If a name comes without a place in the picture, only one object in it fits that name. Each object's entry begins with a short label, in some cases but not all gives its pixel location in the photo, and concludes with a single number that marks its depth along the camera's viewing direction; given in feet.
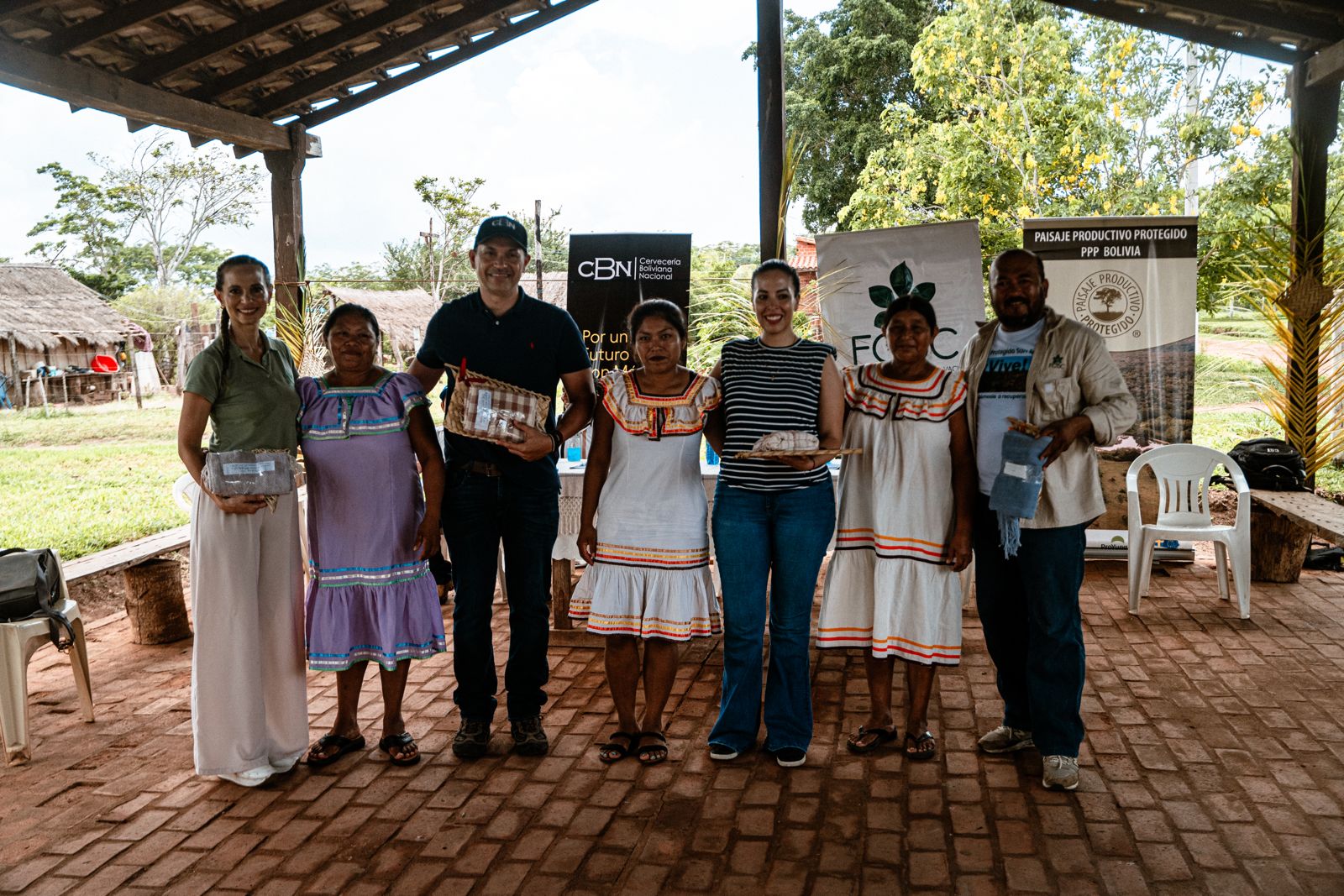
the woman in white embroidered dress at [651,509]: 10.46
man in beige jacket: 9.87
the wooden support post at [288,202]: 24.86
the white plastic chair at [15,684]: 11.47
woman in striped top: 10.28
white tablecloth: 15.29
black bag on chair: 11.85
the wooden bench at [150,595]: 16.17
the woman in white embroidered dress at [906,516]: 10.33
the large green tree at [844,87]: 55.88
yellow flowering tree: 38.14
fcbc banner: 17.38
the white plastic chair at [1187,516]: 16.90
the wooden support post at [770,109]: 18.24
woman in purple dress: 10.51
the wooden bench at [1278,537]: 18.38
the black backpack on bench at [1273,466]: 19.81
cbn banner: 18.76
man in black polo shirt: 10.69
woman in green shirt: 10.10
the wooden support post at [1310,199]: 20.99
